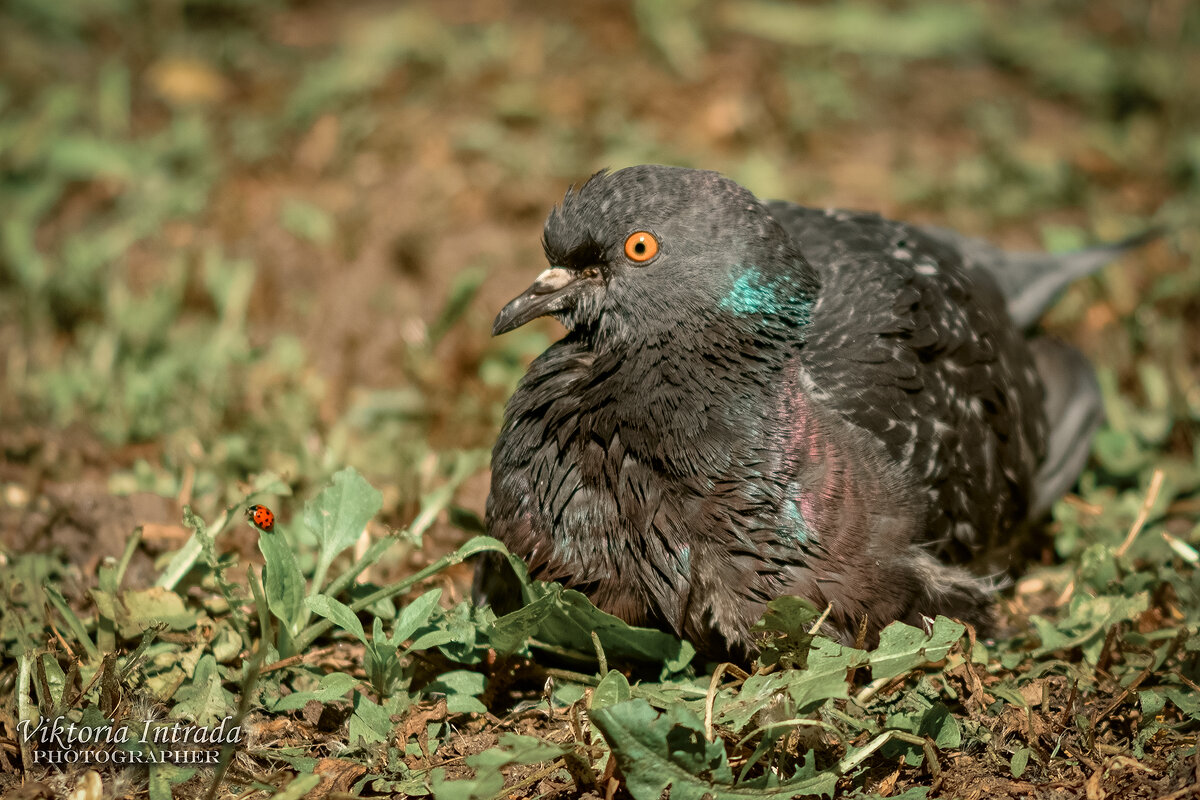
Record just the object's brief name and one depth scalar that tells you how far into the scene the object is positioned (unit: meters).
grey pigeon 6.22
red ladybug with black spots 6.02
